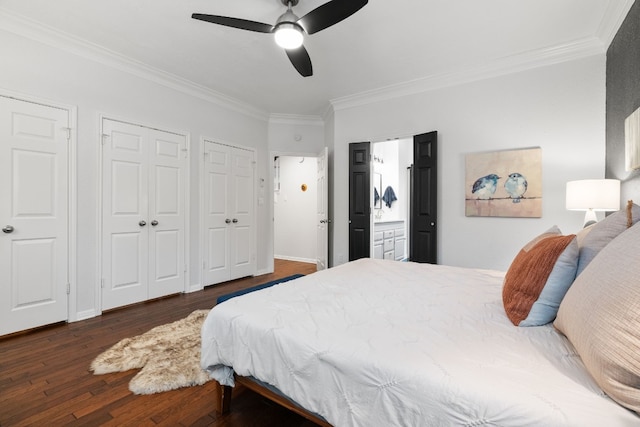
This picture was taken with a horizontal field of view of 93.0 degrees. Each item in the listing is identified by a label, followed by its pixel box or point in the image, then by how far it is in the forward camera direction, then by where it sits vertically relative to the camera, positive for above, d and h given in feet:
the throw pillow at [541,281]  3.84 -0.93
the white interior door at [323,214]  14.93 -0.11
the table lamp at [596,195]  7.64 +0.44
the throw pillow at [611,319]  2.22 -0.90
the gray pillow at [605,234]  3.88 -0.28
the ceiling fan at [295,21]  6.54 +4.43
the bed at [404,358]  2.50 -1.49
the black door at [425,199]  12.09 +0.54
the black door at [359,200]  13.87 +0.55
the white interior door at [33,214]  8.29 -0.09
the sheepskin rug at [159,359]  5.97 -3.33
